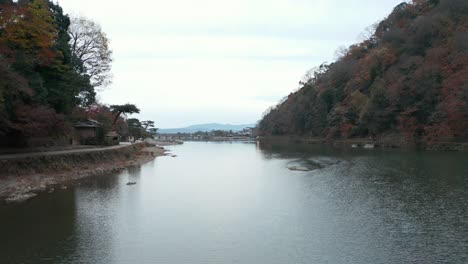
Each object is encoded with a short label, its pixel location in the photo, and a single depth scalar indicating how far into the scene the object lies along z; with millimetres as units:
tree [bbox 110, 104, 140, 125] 44781
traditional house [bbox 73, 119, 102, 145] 32750
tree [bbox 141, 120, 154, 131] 94500
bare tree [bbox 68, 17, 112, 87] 31750
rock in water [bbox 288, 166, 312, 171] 28428
